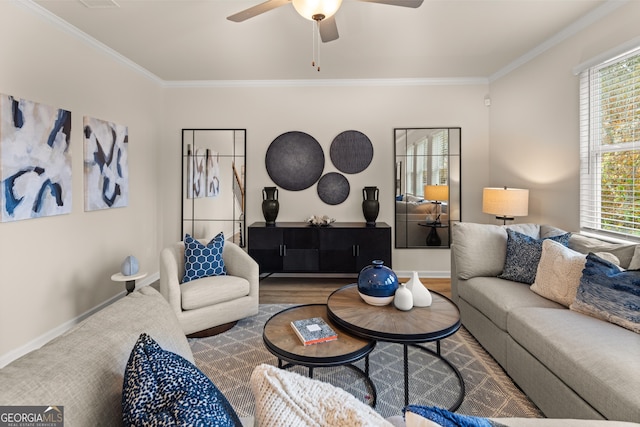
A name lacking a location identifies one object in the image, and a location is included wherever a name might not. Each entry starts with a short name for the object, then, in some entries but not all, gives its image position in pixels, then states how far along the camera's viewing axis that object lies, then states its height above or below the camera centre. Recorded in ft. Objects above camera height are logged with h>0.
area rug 6.20 -3.67
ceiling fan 6.15 +3.91
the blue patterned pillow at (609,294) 5.71 -1.58
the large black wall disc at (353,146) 14.64 +2.80
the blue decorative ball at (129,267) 9.95 -1.78
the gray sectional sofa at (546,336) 4.63 -2.29
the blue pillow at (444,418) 2.19 -1.44
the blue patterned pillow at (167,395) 2.00 -1.24
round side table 9.78 -2.11
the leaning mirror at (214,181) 14.78 +1.25
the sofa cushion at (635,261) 6.34 -1.04
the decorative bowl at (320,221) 13.65 -0.53
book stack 5.72 -2.26
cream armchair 8.64 -2.38
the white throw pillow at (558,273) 6.90 -1.43
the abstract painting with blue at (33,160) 7.61 +1.26
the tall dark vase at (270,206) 13.78 +0.10
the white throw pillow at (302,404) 2.01 -1.27
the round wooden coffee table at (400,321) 5.70 -2.14
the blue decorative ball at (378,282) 6.89 -1.58
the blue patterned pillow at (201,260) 9.75 -1.55
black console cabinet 13.29 -1.59
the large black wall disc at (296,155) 14.67 +2.40
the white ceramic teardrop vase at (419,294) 6.90 -1.83
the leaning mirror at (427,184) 14.49 +1.08
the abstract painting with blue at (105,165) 10.27 +1.50
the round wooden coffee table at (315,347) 5.24 -2.37
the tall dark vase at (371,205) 13.74 +0.14
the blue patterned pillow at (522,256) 8.27 -1.25
